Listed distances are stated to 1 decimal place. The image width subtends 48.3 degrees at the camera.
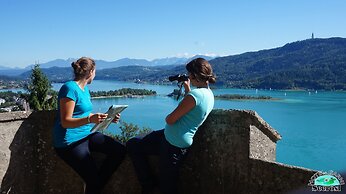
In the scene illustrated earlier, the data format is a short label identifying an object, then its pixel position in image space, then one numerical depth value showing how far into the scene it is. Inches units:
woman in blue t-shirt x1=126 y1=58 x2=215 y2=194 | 100.3
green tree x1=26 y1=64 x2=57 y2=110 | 1082.7
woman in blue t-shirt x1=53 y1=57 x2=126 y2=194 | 103.3
